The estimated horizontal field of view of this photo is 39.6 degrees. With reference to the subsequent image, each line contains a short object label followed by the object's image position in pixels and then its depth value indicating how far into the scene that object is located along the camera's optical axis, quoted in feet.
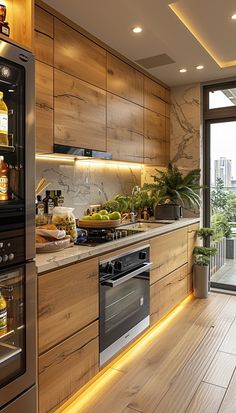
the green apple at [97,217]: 8.28
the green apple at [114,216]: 8.61
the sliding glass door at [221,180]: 13.07
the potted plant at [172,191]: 11.73
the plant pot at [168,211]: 11.69
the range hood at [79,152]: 7.40
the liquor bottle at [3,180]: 4.71
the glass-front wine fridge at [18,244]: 4.66
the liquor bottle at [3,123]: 4.67
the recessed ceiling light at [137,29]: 8.38
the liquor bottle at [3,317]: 4.79
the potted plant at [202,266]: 12.32
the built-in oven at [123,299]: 7.02
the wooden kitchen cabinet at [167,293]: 9.41
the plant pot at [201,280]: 12.30
